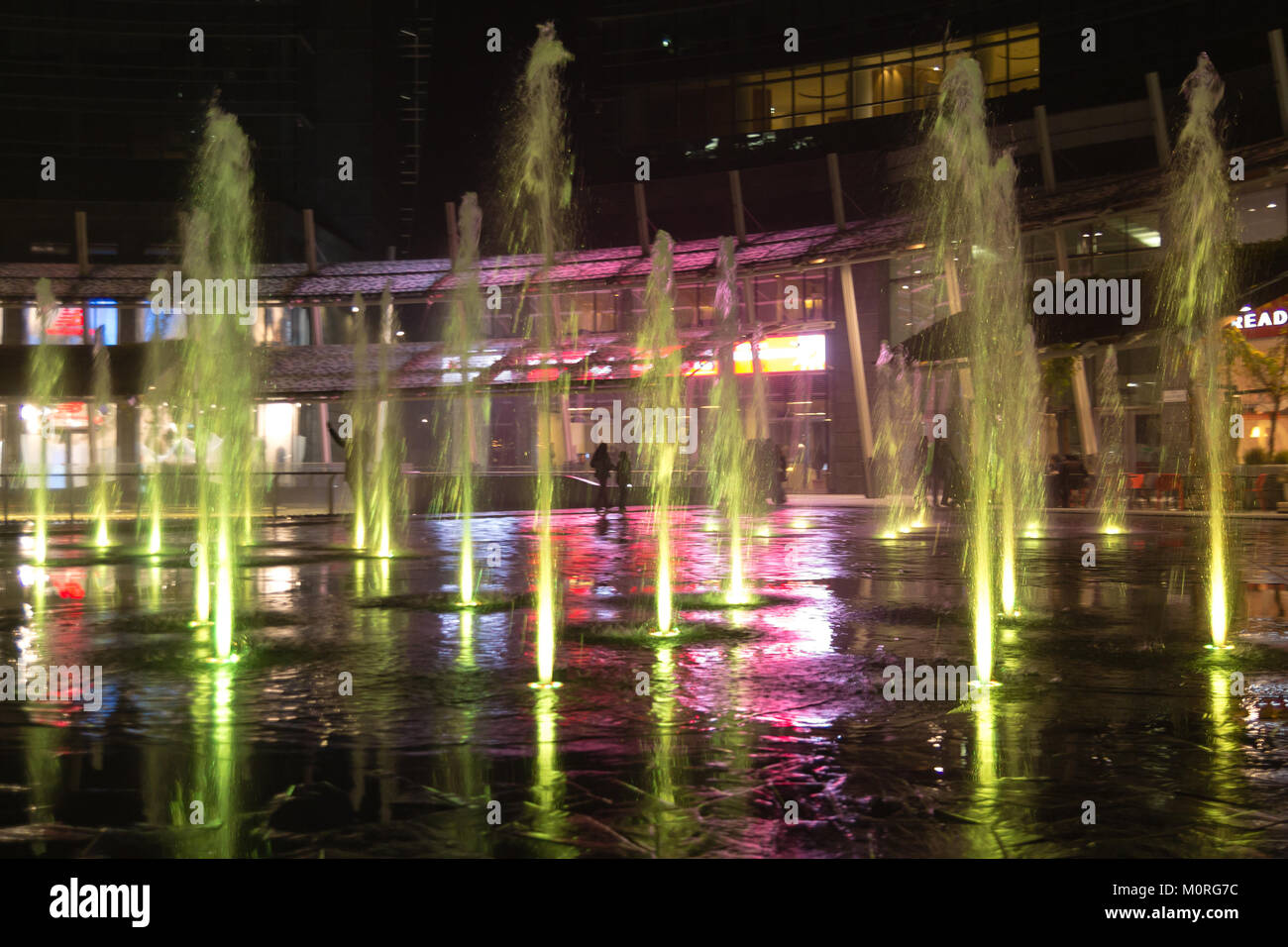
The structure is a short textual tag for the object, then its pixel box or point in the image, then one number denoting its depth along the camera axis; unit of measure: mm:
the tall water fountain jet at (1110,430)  32312
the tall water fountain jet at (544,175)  8359
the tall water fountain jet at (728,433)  27830
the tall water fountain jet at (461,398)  31547
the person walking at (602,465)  29250
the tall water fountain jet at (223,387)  9945
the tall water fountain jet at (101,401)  27025
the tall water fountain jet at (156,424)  21281
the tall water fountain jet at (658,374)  10766
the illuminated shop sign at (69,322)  44775
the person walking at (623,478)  29292
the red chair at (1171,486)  28531
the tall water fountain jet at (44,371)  30891
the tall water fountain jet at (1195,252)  20812
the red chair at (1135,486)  30277
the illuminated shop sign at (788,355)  40406
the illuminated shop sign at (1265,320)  31438
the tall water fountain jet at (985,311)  9625
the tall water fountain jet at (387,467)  18750
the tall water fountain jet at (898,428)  34719
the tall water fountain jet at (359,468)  19828
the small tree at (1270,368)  29359
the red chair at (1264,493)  27484
